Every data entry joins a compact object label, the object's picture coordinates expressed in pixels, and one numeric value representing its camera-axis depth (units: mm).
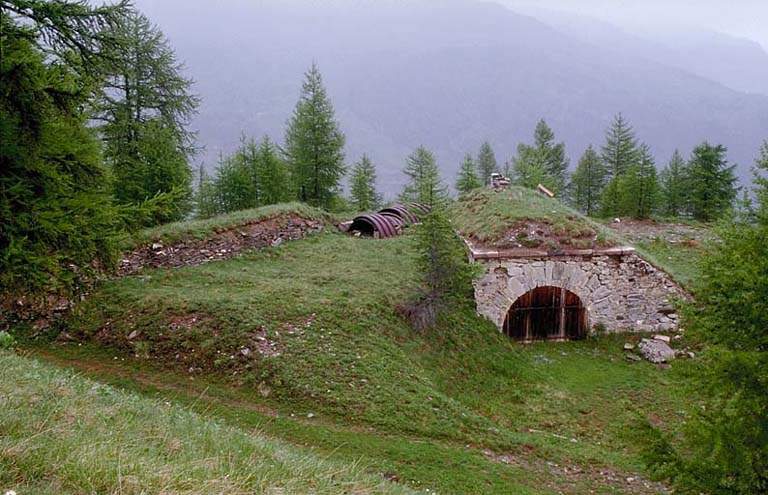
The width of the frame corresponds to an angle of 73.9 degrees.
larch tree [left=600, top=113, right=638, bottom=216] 42038
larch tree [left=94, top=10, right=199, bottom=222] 18359
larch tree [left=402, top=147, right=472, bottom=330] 13047
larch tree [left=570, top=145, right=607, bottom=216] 45656
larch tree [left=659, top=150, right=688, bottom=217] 39844
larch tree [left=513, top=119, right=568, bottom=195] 37625
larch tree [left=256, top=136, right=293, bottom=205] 30484
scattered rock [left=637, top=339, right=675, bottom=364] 14383
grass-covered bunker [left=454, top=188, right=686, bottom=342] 15305
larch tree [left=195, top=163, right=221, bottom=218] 33188
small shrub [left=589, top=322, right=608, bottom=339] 15656
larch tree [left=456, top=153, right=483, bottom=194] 37500
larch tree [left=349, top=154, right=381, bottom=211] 37375
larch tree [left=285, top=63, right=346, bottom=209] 30375
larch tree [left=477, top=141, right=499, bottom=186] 50375
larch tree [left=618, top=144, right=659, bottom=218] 34031
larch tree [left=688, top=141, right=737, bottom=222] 34688
